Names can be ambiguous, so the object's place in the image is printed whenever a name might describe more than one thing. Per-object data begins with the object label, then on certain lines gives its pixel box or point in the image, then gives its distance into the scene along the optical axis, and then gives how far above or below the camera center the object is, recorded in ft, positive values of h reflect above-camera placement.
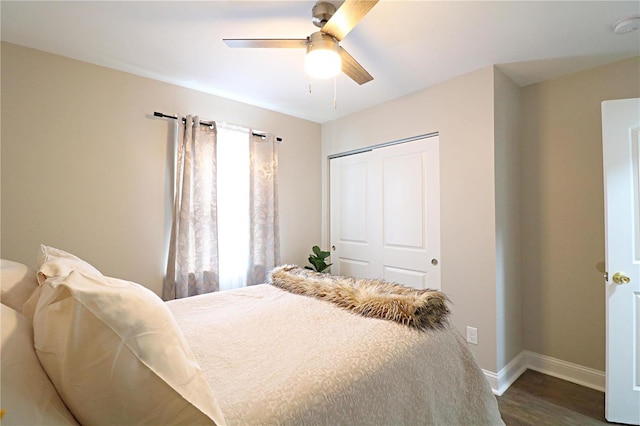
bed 1.76 -1.74
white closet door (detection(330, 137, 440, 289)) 8.79 +0.00
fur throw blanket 4.29 -1.52
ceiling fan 4.68 +3.22
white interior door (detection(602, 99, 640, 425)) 5.87 -1.13
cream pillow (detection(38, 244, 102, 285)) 2.64 -0.53
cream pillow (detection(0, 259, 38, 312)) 2.98 -0.81
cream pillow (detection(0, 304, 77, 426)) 1.52 -1.05
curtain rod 8.01 +3.01
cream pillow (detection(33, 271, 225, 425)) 1.75 -0.98
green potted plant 10.63 -1.80
